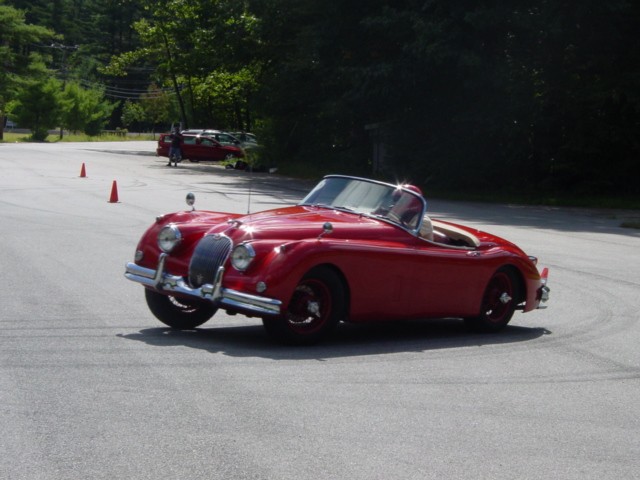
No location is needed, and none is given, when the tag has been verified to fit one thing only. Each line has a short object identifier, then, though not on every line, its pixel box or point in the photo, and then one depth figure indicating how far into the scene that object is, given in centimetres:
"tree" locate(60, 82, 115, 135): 9856
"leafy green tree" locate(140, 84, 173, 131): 10148
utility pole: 12419
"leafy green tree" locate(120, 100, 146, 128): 11443
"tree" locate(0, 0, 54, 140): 8175
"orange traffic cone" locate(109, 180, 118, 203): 2498
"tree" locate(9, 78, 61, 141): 8962
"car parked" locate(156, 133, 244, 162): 5516
